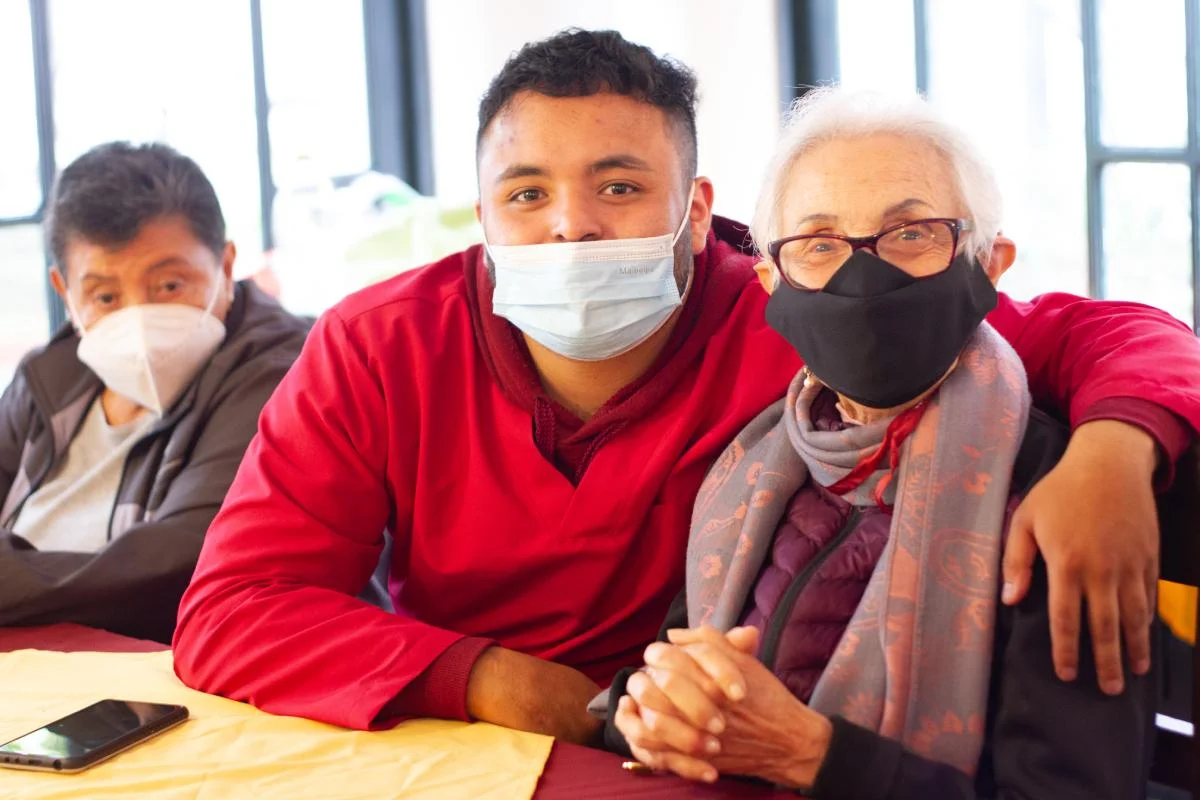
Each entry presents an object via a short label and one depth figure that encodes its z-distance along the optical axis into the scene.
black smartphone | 1.31
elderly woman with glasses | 1.20
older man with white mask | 2.32
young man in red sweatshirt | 1.70
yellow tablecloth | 1.25
